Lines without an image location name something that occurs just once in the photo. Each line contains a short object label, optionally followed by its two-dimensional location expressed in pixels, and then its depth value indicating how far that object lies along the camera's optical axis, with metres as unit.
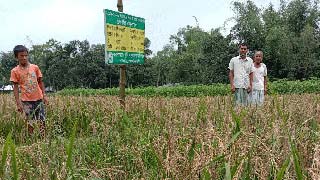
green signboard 3.48
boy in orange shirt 3.49
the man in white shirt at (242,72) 4.45
